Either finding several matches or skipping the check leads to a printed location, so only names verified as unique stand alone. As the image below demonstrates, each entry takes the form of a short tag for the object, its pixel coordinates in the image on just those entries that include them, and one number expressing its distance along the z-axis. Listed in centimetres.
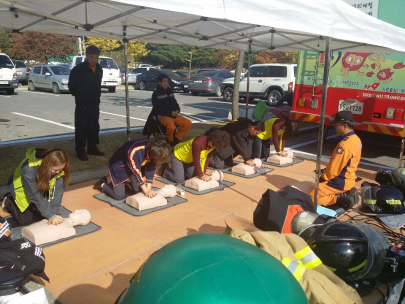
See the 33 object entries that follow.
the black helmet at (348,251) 287
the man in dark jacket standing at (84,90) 620
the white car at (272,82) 1759
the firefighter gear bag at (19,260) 260
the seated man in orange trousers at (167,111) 774
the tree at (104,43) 3469
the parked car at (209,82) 2206
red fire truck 715
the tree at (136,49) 3791
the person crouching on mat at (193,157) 519
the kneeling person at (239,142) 646
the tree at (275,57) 3556
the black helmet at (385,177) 541
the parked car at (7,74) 1739
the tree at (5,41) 3497
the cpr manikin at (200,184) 553
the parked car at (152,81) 2441
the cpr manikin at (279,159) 724
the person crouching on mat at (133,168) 446
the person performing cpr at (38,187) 360
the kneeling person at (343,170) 487
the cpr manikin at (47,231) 367
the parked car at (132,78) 2749
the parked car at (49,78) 1952
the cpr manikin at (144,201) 466
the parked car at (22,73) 2413
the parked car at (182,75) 2656
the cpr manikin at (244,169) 643
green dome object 148
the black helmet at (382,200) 464
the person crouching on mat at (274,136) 692
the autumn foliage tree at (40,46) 2852
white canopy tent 340
